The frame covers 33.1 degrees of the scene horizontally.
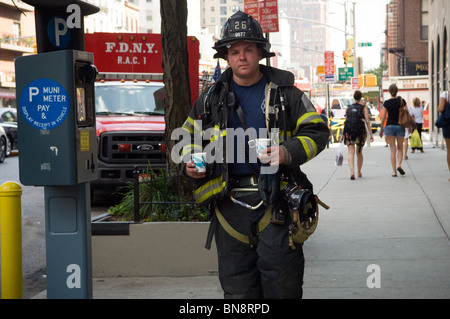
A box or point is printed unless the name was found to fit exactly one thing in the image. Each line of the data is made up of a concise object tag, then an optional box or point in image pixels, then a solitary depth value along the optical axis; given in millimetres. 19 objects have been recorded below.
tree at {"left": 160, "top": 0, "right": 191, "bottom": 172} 8375
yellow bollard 5480
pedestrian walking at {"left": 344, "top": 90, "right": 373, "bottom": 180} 15523
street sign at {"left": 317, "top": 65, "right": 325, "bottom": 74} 37344
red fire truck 12070
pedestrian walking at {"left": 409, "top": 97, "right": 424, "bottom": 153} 25078
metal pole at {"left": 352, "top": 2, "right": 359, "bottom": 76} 40109
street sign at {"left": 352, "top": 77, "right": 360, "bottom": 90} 40734
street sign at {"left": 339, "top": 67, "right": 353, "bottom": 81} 46688
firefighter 4258
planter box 7160
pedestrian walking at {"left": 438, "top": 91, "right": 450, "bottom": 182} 13594
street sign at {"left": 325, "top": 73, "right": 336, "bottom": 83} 31639
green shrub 7570
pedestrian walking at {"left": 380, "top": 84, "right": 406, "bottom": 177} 15859
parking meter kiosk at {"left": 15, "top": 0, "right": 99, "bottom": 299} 4930
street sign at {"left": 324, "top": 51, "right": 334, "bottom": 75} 35562
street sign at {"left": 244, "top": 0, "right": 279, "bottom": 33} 12164
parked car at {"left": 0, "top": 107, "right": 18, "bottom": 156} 26012
